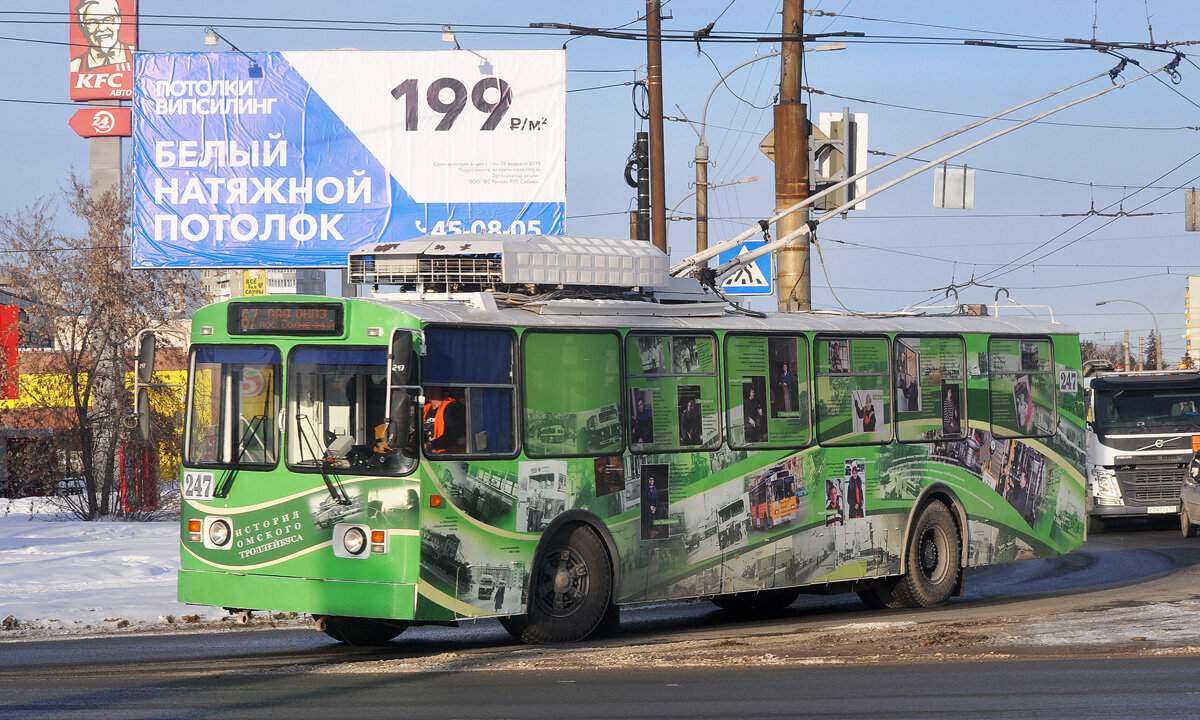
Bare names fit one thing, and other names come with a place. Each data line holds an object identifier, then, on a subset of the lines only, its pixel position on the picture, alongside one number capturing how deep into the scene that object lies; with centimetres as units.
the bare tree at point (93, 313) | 3170
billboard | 2691
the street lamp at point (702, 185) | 3466
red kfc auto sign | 5509
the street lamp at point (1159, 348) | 6739
